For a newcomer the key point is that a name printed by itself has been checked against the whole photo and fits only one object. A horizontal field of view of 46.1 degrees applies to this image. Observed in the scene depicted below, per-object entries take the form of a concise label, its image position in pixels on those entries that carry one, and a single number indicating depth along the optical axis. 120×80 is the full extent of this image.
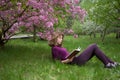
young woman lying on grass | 4.08
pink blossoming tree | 4.65
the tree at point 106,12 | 8.05
